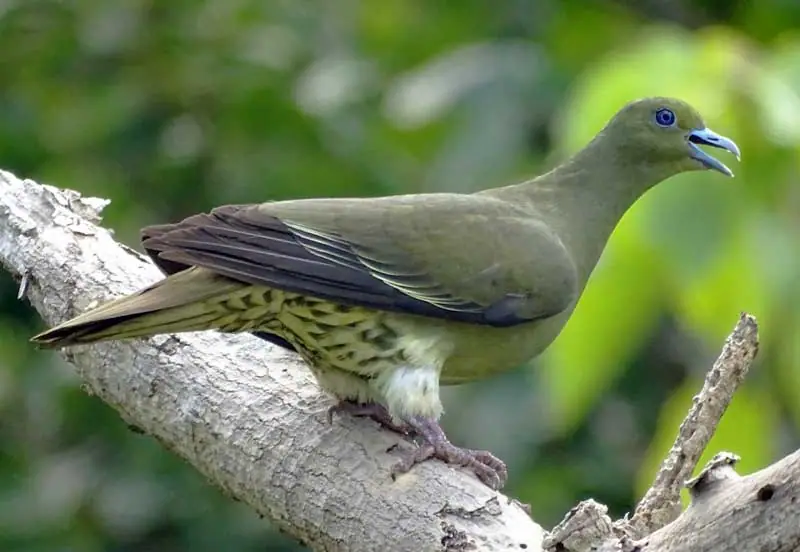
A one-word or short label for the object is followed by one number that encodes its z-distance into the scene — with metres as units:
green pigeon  6.12
